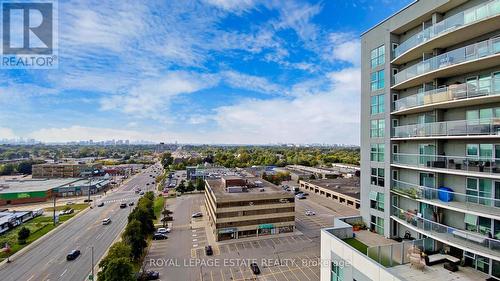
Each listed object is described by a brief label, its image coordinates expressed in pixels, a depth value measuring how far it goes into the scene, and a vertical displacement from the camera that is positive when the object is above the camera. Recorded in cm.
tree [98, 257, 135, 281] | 2348 -1239
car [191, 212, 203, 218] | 5498 -1601
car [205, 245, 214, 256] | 3578 -1586
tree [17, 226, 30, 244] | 4141 -1556
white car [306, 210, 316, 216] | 5538 -1575
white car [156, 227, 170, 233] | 4498 -1595
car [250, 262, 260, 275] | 2992 -1561
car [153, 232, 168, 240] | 4220 -1602
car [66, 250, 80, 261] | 3478 -1601
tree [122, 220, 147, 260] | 3231 -1263
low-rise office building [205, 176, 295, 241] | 4162 -1200
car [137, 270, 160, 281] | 2893 -1585
